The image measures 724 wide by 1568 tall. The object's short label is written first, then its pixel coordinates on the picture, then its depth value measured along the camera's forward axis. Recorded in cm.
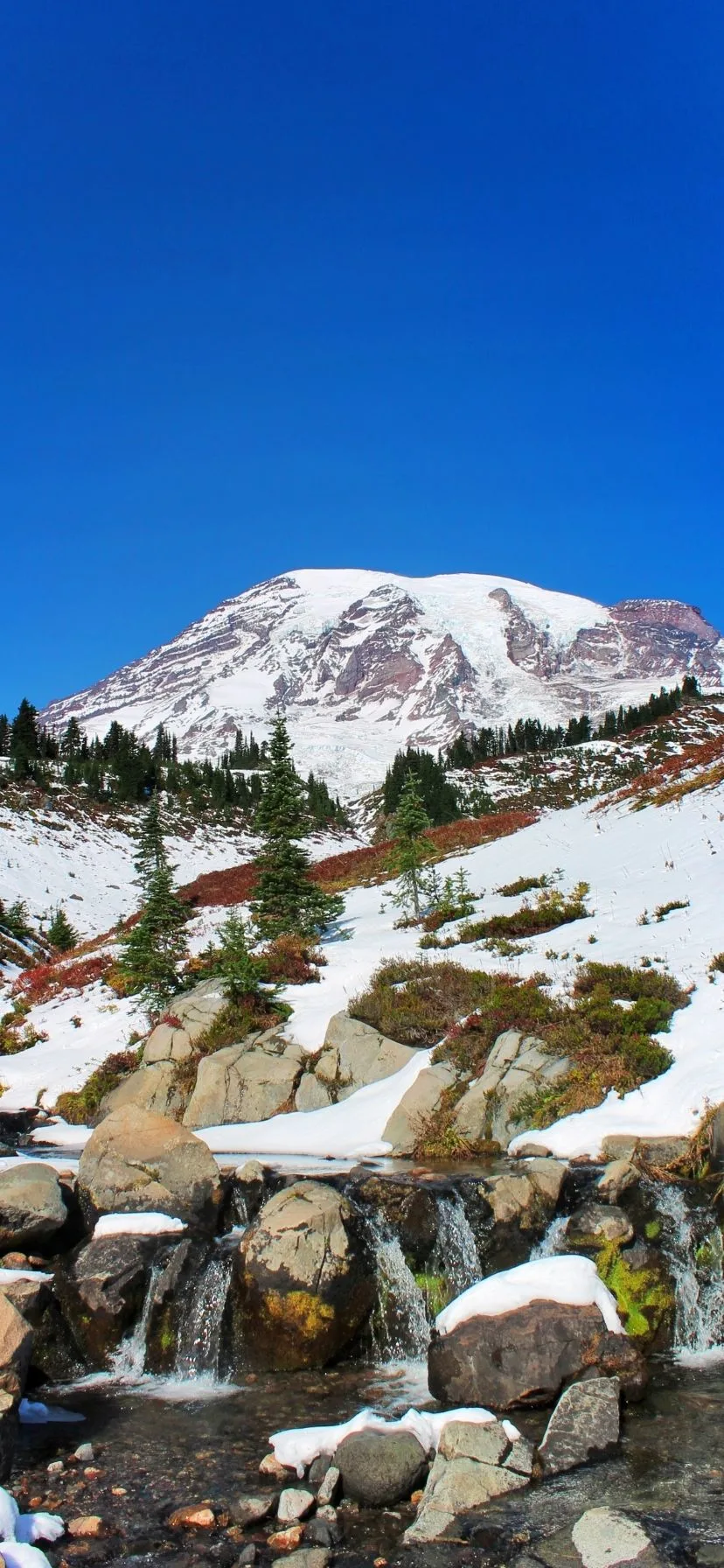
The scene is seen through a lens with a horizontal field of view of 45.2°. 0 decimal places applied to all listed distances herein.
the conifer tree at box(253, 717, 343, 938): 2502
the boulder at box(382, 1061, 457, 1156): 1447
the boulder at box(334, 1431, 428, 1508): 697
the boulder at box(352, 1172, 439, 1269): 1080
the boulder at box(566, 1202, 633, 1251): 995
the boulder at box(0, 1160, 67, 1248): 1130
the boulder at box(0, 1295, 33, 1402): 824
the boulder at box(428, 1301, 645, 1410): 829
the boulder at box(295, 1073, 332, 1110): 1642
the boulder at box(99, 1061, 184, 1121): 1752
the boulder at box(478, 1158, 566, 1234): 1077
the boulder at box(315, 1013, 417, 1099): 1664
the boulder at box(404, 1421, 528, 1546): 658
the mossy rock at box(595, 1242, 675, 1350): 923
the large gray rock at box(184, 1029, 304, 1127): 1675
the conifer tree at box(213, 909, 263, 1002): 1930
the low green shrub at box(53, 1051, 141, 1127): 1875
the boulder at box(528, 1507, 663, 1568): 596
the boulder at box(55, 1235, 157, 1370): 1018
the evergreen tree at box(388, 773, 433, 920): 2594
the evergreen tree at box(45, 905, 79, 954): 3556
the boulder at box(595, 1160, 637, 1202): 1093
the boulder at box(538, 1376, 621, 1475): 741
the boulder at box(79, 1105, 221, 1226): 1200
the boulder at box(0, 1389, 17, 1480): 737
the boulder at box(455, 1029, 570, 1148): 1396
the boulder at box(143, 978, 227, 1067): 1869
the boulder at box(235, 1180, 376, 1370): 977
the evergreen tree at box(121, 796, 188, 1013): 2198
